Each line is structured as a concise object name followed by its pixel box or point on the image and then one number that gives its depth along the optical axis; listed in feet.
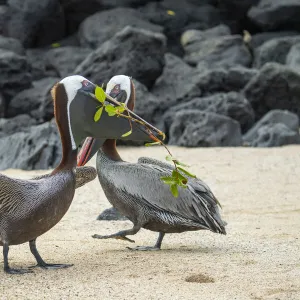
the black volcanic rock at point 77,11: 78.48
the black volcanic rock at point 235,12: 80.18
